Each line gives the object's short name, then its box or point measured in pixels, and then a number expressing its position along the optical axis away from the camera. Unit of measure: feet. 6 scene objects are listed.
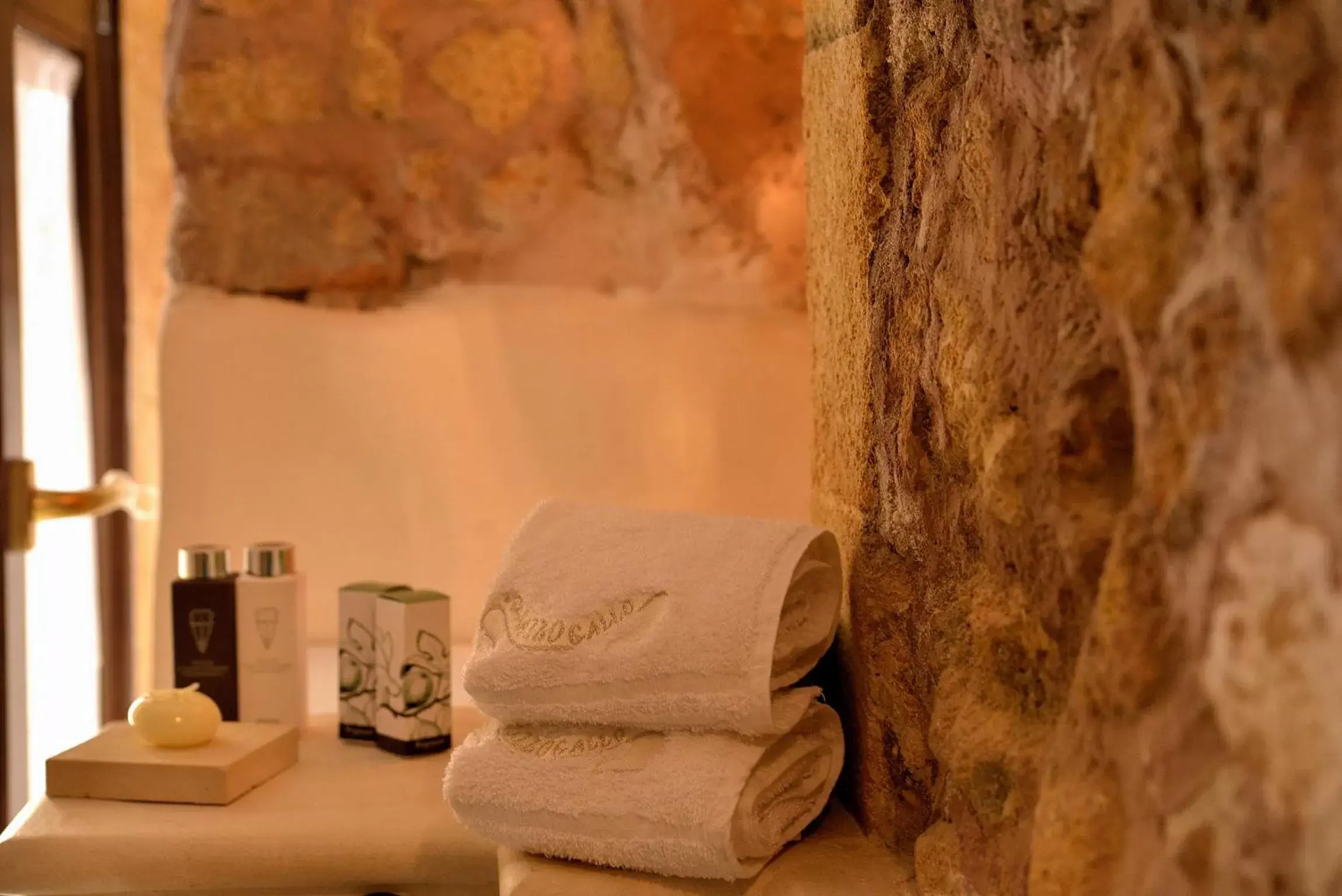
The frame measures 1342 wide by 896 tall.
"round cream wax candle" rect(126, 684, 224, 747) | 2.95
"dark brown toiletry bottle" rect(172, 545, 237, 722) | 3.33
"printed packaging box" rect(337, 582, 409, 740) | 3.30
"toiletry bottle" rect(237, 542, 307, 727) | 3.35
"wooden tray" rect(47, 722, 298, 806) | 2.85
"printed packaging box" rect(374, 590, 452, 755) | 3.13
